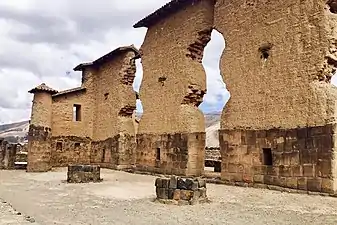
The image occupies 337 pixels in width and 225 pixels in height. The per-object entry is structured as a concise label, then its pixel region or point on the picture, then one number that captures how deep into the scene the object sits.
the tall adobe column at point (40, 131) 19.69
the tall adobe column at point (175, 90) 14.22
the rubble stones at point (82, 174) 13.62
